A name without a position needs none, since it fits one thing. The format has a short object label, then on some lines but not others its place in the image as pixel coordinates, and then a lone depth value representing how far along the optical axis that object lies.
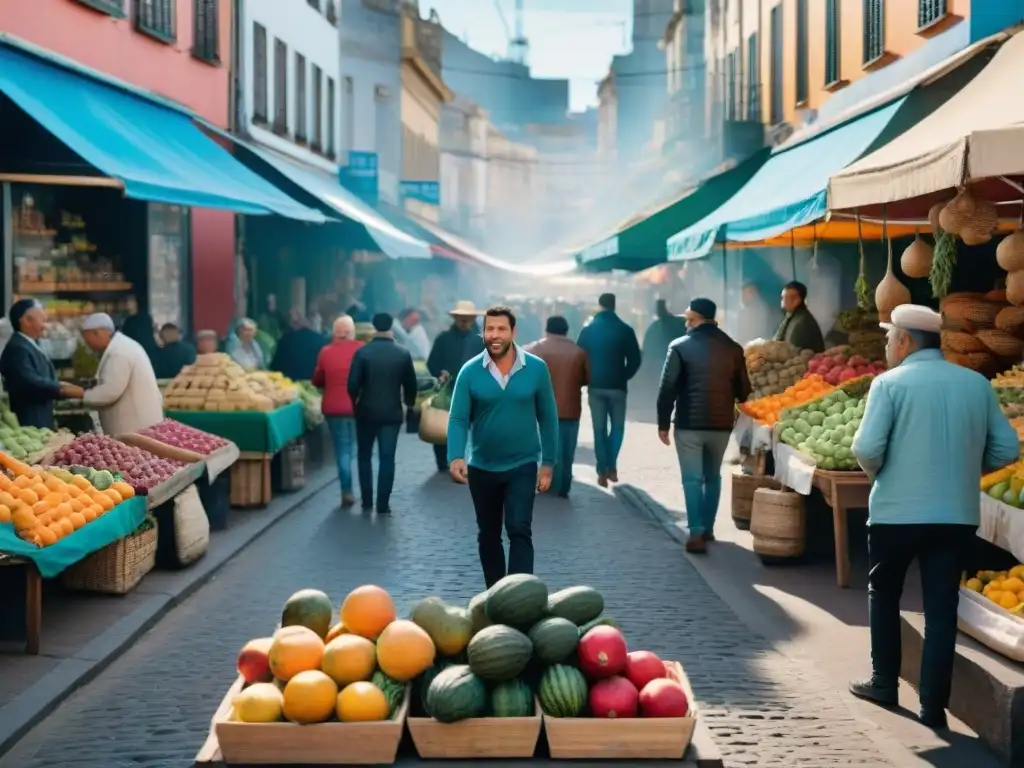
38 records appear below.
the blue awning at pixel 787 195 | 13.81
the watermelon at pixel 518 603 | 5.80
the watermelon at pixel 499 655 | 5.48
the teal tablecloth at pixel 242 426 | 15.30
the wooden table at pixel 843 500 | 11.20
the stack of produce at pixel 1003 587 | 7.83
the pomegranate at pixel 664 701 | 5.30
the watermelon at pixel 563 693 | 5.39
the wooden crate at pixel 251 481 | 15.41
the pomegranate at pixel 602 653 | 5.52
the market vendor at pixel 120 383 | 12.71
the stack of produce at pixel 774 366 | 15.83
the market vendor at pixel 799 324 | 16.77
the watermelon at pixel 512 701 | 5.38
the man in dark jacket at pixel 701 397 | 12.64
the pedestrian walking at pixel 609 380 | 17.41
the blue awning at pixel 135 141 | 14.71
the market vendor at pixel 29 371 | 13.05
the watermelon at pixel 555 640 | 5.60
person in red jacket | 15.79
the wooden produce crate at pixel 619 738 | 5.21
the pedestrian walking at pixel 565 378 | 16.30
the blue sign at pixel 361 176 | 38.03
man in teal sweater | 8.91
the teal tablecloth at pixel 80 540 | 8.88
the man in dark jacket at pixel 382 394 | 14.82
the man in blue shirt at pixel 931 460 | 7.32
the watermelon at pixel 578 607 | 5.95
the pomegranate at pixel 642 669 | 5.58
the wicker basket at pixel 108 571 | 10.50
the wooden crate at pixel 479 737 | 5.24
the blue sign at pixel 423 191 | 43.75
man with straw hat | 18.53
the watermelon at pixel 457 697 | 5.23
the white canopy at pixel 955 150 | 9.13
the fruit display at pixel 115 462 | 11.06
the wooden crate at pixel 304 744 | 5.17
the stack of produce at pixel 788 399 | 14.09
